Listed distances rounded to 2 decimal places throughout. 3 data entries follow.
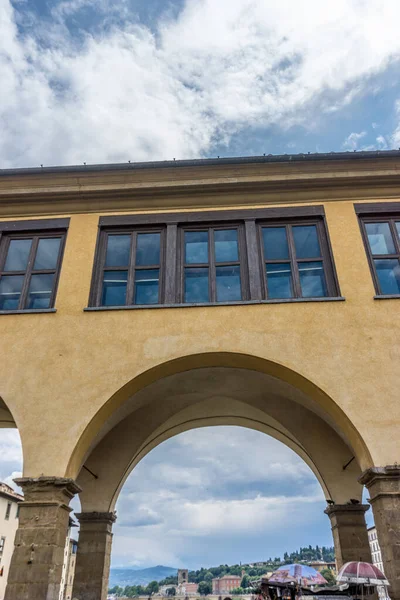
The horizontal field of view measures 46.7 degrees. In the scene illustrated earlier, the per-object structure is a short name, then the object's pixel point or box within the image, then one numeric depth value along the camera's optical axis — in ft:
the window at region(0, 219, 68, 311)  28.32
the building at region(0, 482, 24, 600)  115.74
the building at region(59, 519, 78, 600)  136.87
